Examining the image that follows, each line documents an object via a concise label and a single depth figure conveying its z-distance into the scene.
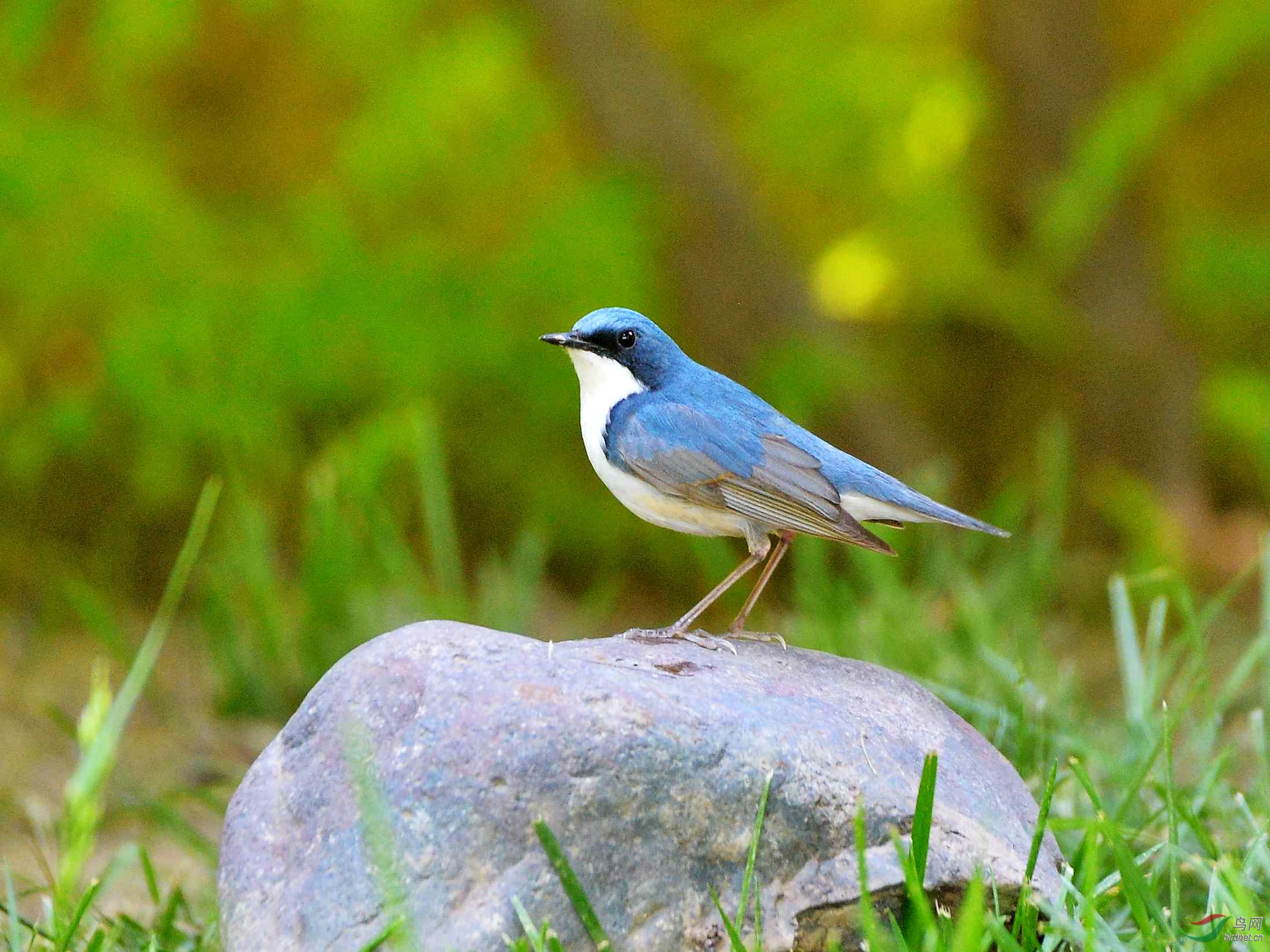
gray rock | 5.02
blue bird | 6.16
